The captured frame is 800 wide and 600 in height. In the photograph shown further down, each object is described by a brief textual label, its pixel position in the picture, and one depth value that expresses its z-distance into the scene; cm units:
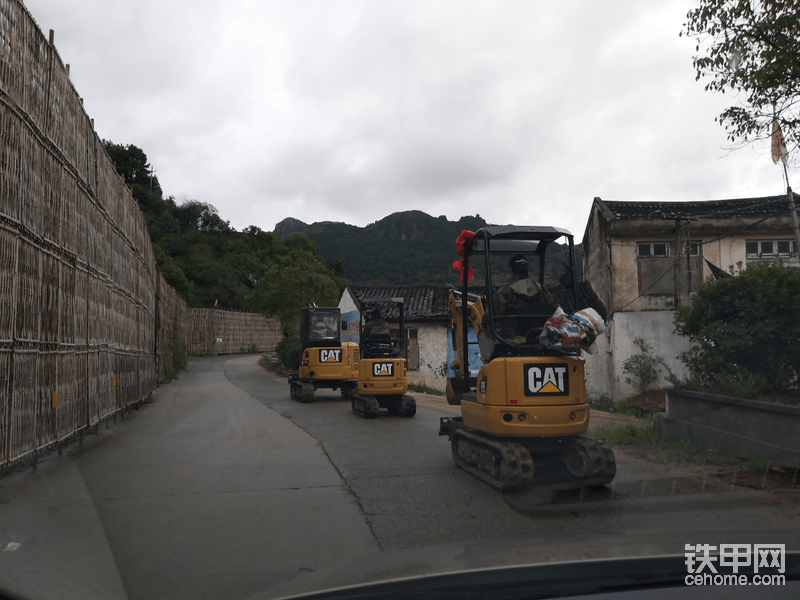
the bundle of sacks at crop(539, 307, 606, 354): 643
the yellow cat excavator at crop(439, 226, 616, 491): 658
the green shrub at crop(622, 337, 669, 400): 1688
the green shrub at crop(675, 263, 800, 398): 838
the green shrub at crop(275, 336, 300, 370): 2812
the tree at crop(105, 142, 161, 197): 5950
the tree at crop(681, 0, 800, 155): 786
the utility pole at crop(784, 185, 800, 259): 1315
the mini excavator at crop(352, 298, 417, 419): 1363
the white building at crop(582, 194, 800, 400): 1866
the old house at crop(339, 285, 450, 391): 2480
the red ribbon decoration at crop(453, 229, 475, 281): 782
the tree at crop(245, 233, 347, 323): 3722
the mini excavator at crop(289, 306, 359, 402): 1784
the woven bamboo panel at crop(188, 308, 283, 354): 4428
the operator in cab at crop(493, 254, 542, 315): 720
